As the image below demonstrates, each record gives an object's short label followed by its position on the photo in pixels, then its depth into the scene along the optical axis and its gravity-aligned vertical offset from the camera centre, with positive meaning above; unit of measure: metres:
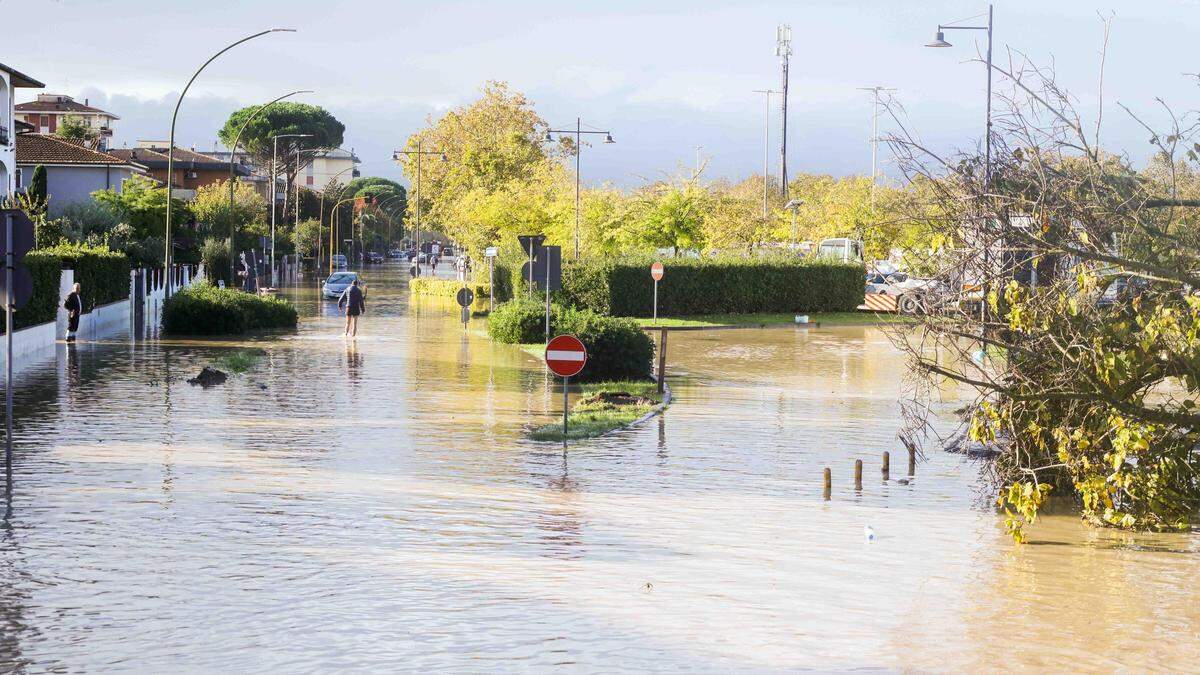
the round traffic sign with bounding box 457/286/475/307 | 42.61 -1.22
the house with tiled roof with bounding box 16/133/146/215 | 75.56 +4.33
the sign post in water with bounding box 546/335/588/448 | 19.50 -1.33
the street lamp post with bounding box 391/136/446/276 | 86.90 +5.13
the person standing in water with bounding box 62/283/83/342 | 36.41 -1.55
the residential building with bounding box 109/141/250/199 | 114.06 +7.02
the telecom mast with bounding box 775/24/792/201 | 81.76 +11.35
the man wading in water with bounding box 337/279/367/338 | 40.09 -1.42
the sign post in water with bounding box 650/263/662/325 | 49.50 -0.35
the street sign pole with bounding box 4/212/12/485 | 14.43 -0.49
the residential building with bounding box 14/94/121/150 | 142.45 +13.71
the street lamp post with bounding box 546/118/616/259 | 53.92 +4.18
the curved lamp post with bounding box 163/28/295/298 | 36.53 +3.11
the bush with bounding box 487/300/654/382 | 27.98 -1.71
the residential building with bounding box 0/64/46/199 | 58.12 +4.88
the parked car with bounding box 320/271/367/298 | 66.88 -1.49
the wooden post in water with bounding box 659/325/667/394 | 25.95 -1.80
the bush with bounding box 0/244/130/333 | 33.38 -0.83
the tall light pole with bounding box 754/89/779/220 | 95.12 +9.30
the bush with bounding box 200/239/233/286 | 73.94 -0.50
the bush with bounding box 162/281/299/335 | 40.66 -1.79
